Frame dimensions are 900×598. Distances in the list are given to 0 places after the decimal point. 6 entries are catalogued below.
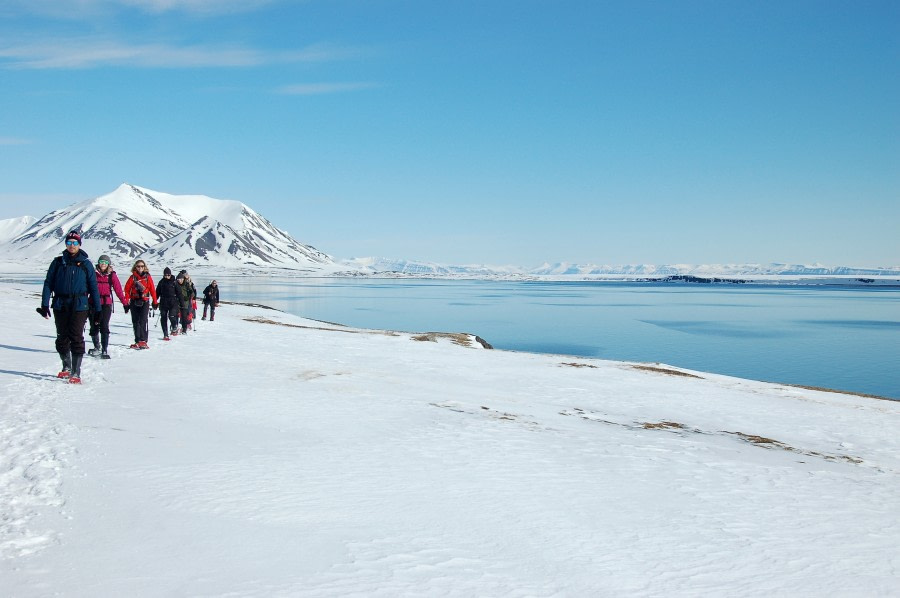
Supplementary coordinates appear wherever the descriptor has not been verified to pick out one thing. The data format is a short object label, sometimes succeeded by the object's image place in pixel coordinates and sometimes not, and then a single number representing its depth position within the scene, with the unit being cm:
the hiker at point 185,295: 2352
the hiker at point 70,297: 1198
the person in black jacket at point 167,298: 2077
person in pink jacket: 1545
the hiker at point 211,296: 3142
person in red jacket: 1819
